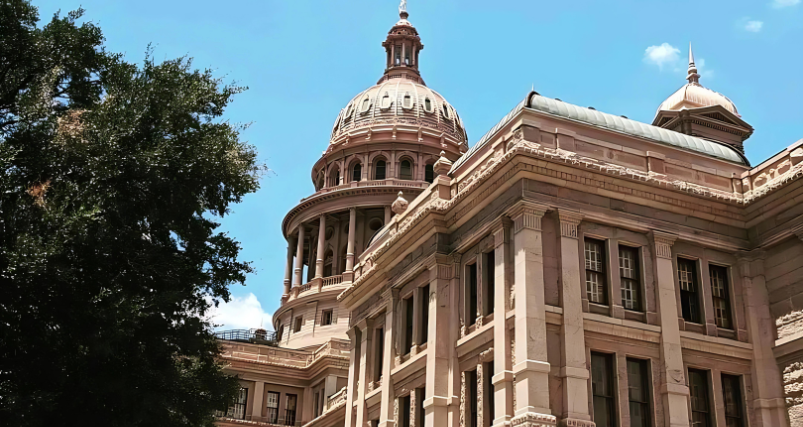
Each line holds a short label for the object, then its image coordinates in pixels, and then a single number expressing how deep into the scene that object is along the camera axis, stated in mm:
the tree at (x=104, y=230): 21188
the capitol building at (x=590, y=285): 28984
